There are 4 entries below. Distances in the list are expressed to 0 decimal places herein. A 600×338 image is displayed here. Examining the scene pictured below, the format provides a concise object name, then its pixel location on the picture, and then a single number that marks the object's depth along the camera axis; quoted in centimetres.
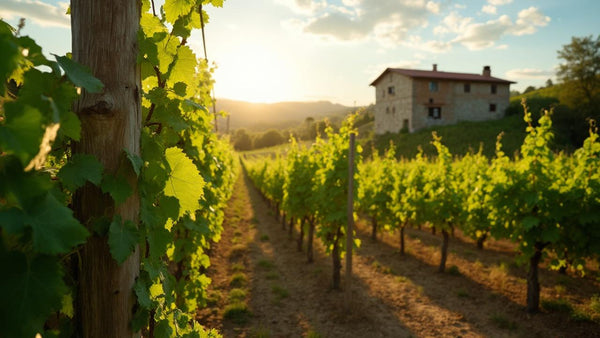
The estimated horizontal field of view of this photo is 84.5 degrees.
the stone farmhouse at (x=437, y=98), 3972
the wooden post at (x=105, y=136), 133
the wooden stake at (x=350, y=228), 639
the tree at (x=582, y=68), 4150
